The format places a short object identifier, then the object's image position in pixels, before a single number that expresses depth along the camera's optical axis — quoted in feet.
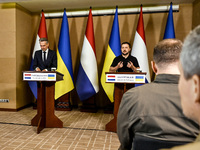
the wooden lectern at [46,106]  9.25
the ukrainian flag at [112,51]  12.91
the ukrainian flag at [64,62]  13.20
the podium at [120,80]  8.08
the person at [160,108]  2.66
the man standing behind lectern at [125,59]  10.09
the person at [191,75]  1.14
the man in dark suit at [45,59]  11.27
